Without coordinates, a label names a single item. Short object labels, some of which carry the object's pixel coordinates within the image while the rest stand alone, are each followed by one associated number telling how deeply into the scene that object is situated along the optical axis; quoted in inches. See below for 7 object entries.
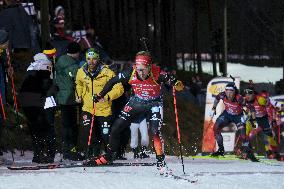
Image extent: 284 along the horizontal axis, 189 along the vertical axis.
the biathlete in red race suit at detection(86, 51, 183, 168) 681.0
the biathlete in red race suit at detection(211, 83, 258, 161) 1087.6
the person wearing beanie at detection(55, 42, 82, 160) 817.5
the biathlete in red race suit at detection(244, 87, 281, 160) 1243.8
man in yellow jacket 770.2
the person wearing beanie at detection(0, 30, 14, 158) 723.4
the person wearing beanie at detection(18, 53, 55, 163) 754.2
